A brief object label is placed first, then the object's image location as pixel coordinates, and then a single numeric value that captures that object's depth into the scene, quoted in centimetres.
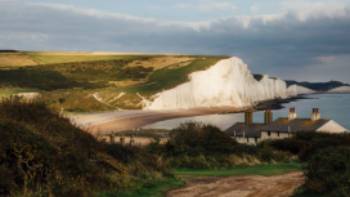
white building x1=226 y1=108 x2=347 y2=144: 5684
